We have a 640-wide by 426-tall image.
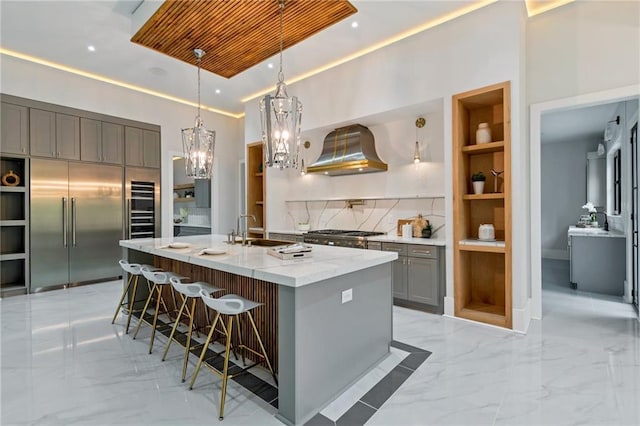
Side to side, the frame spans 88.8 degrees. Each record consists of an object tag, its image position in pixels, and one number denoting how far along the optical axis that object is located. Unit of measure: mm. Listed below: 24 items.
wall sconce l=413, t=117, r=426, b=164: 4589
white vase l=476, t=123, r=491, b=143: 3779
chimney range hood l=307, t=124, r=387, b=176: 4715
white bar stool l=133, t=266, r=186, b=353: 2949
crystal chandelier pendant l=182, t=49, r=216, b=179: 3740
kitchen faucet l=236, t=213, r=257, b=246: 3473
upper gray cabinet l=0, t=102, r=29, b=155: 4668
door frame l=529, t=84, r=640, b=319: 3682
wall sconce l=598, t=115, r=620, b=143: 4975
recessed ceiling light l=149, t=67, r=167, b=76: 5228
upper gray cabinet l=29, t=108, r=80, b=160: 4926
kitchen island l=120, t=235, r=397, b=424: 1989
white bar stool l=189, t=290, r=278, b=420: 2102
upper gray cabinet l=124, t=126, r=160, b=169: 5945
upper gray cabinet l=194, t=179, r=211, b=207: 7543
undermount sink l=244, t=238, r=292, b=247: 3343
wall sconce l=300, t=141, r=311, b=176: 6040
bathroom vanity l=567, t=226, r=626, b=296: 4727
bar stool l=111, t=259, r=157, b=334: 3332
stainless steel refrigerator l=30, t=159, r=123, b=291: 4984
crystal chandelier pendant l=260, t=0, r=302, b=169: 2748
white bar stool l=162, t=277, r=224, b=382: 2454
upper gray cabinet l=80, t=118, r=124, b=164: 5434
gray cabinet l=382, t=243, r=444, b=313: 3924
